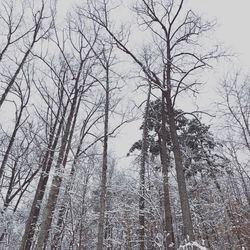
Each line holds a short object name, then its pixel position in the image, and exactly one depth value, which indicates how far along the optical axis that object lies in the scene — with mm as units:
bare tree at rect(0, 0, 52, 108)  11805
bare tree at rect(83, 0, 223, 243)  10055
